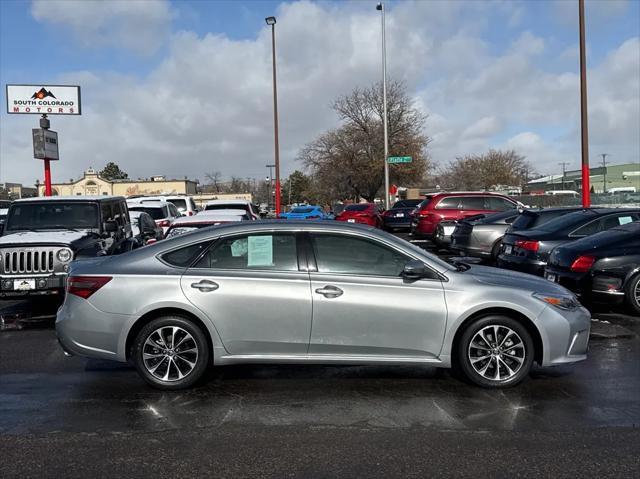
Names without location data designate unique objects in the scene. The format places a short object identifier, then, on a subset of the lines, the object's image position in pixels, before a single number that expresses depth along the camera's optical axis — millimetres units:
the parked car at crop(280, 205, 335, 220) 26562
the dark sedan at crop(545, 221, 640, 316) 9000
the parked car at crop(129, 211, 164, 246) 15492
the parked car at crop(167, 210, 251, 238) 13211
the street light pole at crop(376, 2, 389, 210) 34997
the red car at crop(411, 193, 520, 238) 19516
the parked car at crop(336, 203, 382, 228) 25969
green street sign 30938
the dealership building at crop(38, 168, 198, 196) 81038
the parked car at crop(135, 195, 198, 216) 24769
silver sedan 5730
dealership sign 25250
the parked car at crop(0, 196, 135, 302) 9711
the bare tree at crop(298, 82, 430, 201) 49906
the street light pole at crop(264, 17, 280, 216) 34625
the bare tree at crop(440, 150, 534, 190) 79500
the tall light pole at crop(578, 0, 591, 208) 19859
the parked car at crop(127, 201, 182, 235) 19567
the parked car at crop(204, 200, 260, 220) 19680
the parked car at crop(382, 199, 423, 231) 28250
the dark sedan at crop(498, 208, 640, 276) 11177
